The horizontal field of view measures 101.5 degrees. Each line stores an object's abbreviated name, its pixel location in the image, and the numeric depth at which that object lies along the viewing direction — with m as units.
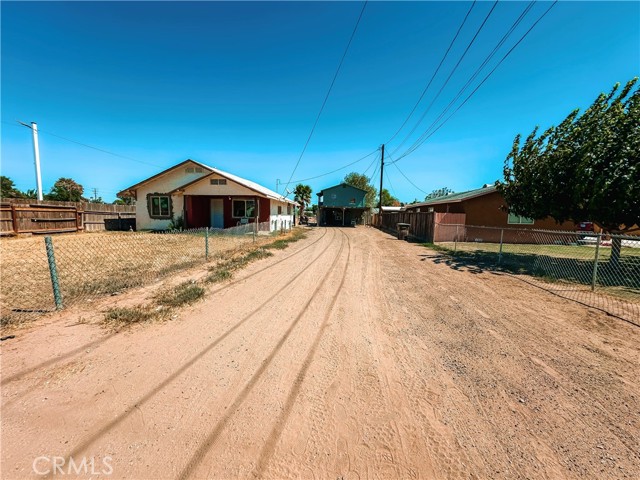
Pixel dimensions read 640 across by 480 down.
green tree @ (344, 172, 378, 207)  68.19
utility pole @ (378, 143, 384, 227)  33.47
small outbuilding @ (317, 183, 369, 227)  41.94
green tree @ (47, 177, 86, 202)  49.06
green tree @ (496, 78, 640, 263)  7.72
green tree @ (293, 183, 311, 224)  60.22
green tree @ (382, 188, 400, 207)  81.94
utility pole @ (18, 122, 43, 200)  22.22
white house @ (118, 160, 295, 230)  18.69
